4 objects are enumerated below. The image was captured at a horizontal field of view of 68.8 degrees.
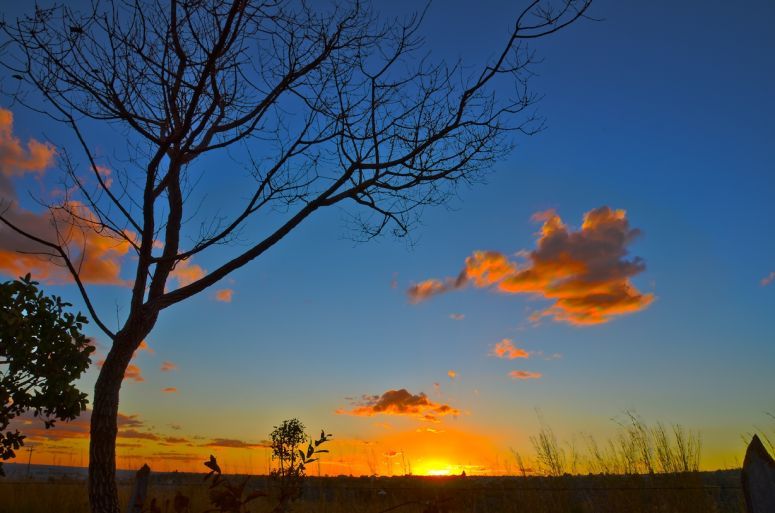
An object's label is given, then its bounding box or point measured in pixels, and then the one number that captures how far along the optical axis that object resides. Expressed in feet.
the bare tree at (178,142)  16.89
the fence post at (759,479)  9.93
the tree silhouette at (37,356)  23.08
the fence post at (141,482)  20.66
